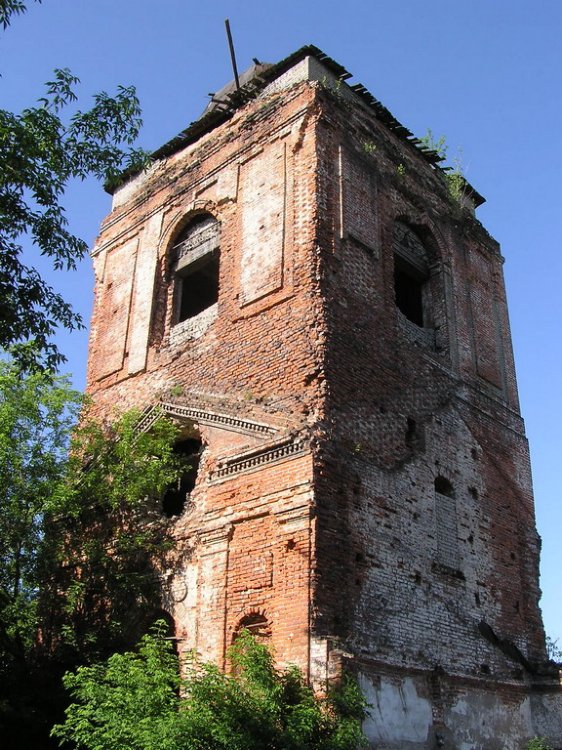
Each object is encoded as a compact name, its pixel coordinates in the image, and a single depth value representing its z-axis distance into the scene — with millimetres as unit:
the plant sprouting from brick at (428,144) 14453
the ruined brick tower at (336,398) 9141
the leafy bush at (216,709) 7273
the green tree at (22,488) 10258
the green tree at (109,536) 10352
